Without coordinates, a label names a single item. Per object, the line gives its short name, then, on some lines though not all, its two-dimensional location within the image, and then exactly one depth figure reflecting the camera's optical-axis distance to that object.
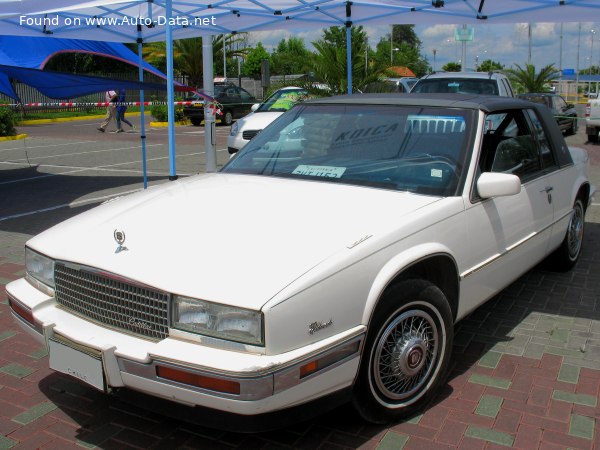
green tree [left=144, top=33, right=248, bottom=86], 36.75
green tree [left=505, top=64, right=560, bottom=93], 34.62
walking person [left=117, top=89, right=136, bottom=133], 22.39
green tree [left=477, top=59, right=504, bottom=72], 81.29
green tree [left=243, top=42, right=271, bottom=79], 55.89
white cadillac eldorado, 2.62
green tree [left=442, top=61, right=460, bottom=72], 81.22
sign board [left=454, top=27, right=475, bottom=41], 25.11
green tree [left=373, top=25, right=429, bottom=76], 63.85
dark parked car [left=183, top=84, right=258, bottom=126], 26.98
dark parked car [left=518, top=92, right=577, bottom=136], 20.02
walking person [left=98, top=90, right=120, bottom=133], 21.63
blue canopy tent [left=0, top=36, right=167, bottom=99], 8.14
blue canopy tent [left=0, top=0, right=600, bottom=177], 8.95
